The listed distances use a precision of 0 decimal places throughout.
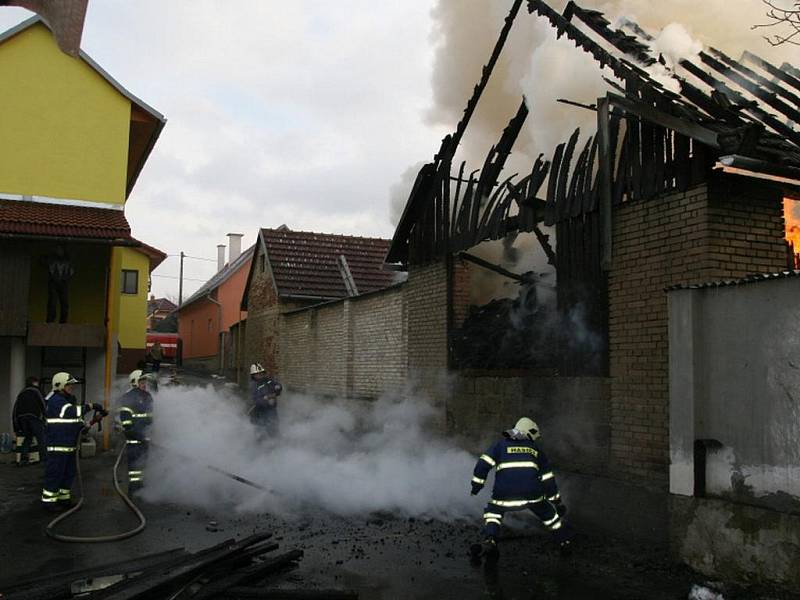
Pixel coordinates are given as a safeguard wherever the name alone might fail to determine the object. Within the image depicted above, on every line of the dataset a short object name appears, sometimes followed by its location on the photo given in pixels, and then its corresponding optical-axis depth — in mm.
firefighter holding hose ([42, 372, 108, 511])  8633
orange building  32156
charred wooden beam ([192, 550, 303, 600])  5152
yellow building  13711
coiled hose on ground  7012
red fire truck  36375
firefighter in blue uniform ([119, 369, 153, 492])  9602
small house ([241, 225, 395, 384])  19906
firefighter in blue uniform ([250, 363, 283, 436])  11742
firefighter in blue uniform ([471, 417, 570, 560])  6637
